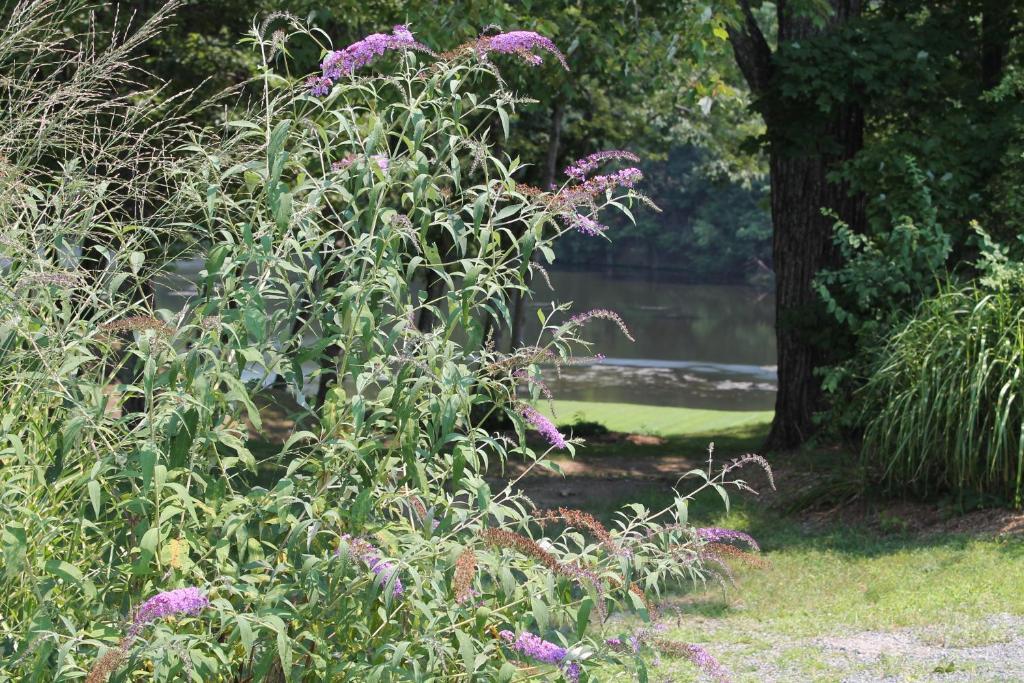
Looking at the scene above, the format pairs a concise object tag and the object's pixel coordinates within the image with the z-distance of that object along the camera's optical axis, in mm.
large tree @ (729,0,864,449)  10133
